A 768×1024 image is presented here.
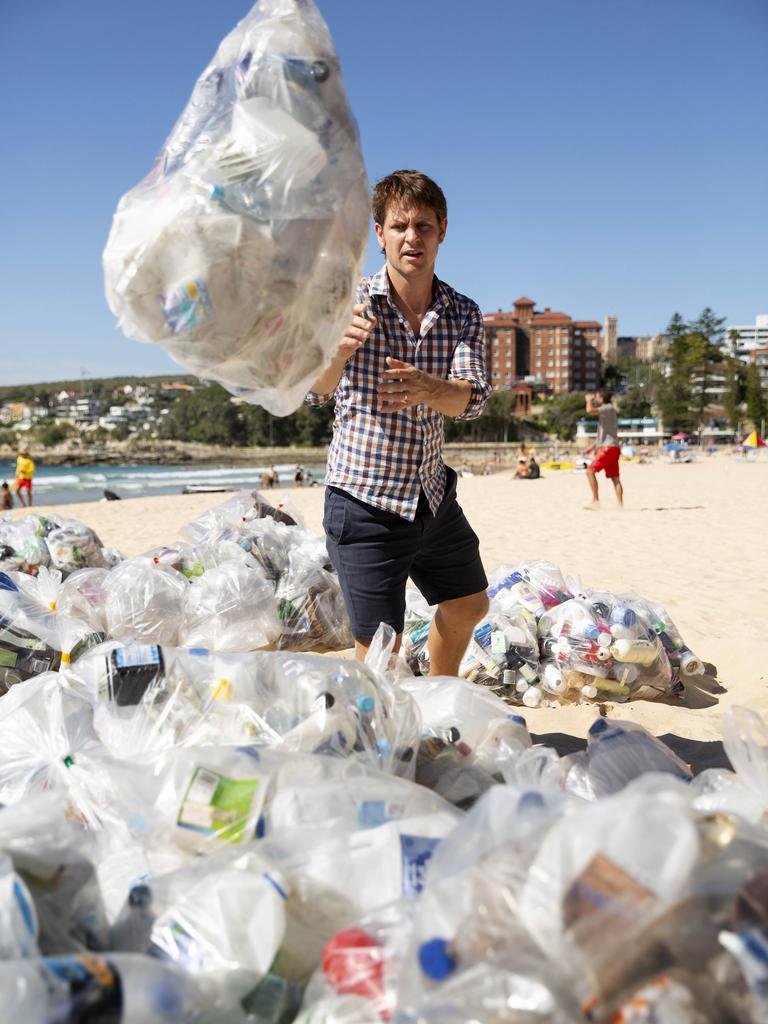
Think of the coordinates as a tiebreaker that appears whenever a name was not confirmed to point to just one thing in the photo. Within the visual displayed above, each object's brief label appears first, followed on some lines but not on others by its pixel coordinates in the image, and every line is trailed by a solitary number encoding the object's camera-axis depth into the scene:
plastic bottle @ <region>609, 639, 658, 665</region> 3.33
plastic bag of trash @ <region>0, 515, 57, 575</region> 4.77
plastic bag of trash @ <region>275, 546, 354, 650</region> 4.20
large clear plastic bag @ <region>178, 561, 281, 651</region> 3.72
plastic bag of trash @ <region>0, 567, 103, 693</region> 3.00
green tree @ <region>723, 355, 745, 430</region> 66.72
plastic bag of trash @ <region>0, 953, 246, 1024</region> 1.01
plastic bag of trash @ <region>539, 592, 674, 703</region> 3.35
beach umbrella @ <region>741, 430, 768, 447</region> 34.34
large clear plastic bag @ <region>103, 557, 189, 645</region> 3.65
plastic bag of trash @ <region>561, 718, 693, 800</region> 1.84
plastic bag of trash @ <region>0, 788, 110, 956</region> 1.28
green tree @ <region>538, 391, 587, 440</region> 83.06
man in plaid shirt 2.31
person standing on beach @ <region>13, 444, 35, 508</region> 17.11
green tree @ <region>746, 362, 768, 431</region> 65.31
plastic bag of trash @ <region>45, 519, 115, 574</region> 4.84
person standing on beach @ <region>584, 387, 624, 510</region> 10.44
